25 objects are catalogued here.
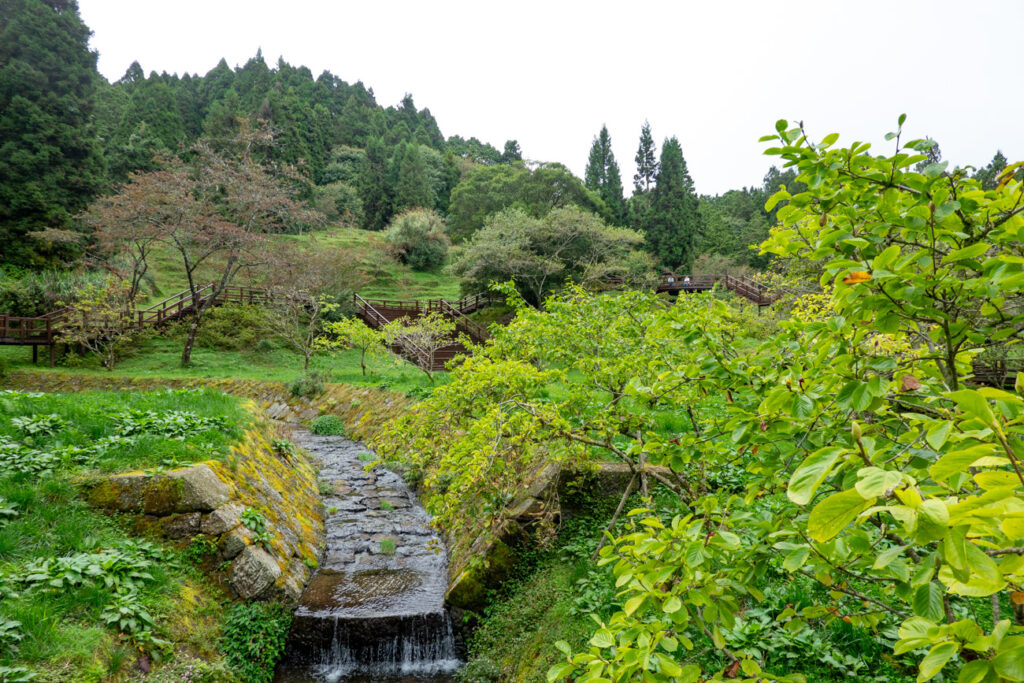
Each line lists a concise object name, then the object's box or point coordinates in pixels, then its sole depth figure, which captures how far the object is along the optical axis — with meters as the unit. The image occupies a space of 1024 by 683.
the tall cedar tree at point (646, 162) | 43.78
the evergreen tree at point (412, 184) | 47.31
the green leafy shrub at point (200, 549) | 4.50
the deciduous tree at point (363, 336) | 14.80
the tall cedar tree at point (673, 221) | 34.28
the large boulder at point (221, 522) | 4.71
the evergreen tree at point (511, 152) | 60.75
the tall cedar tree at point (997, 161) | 32.07
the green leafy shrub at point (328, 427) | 11.75
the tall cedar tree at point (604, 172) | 41.53
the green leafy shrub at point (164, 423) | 5.74
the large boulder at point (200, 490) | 4.75
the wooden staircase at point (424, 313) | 15.44
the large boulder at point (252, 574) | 4.56
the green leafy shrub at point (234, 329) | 20.88
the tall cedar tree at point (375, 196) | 48.56
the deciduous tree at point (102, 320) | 16.20
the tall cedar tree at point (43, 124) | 21.56
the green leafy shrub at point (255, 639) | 4.06
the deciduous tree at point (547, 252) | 21.91
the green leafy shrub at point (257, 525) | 4.94
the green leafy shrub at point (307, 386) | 14.73
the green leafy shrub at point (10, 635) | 2.97
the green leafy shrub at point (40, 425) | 5.14
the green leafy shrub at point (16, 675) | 2.78
